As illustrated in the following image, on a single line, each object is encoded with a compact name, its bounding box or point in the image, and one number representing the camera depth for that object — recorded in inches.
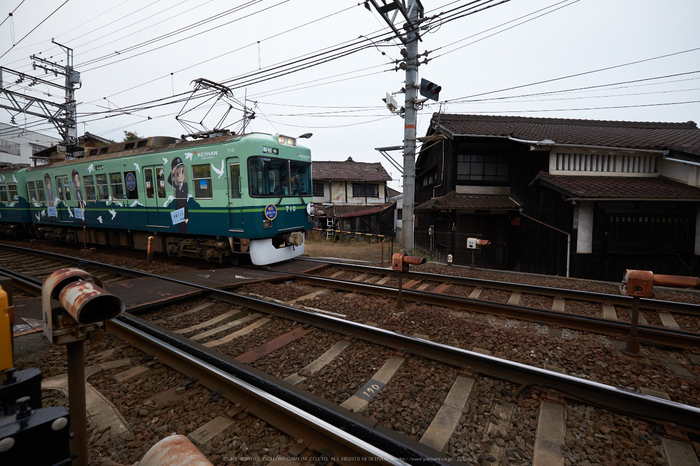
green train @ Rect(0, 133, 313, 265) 331.9
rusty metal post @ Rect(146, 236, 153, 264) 395.5
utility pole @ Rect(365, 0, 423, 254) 378.6
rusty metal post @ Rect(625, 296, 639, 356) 158.9
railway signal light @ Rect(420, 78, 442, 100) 399.5
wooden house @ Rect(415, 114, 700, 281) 406.9
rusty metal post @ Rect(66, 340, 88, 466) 73.7
